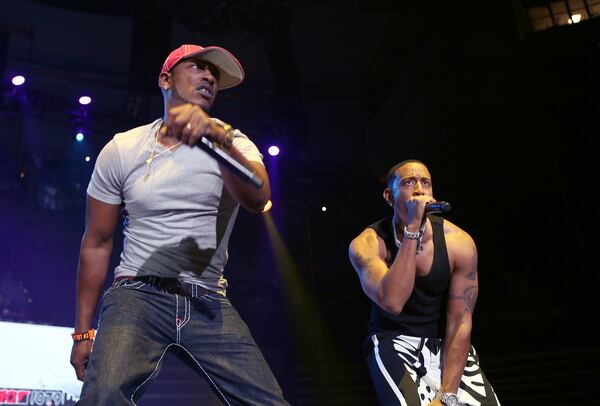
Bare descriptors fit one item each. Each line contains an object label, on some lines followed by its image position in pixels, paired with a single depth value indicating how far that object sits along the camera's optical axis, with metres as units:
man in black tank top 2.80
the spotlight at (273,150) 9.51
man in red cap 1.81
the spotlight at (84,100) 8.77
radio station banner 4.91
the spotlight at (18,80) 8.19
